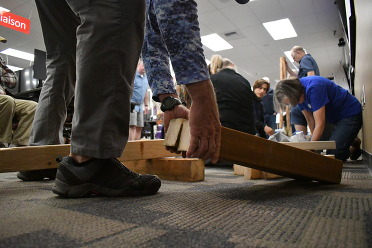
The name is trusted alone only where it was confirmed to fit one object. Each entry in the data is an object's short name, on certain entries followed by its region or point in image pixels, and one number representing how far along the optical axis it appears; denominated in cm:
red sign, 422
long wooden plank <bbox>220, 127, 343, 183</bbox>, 77
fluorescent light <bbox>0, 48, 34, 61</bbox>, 673
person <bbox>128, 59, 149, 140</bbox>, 388
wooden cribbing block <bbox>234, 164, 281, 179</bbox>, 131
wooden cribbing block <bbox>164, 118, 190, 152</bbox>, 76
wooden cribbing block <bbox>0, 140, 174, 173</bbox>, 99
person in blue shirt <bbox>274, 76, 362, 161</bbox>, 204
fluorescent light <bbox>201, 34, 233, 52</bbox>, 641
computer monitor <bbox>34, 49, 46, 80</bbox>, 284
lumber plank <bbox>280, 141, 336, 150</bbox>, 141
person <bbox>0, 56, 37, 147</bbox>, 186
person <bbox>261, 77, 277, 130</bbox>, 436
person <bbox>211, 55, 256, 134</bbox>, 215
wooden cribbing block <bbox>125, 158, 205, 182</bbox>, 124
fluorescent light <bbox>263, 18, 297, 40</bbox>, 575
